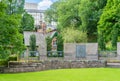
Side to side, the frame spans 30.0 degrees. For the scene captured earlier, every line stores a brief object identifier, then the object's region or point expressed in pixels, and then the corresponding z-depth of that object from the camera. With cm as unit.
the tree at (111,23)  2633
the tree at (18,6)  3815
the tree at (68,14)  3726
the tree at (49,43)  2971
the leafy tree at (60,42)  2962
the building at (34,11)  6207
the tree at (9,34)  1528
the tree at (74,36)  3421
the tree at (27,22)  4360
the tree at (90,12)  3390
